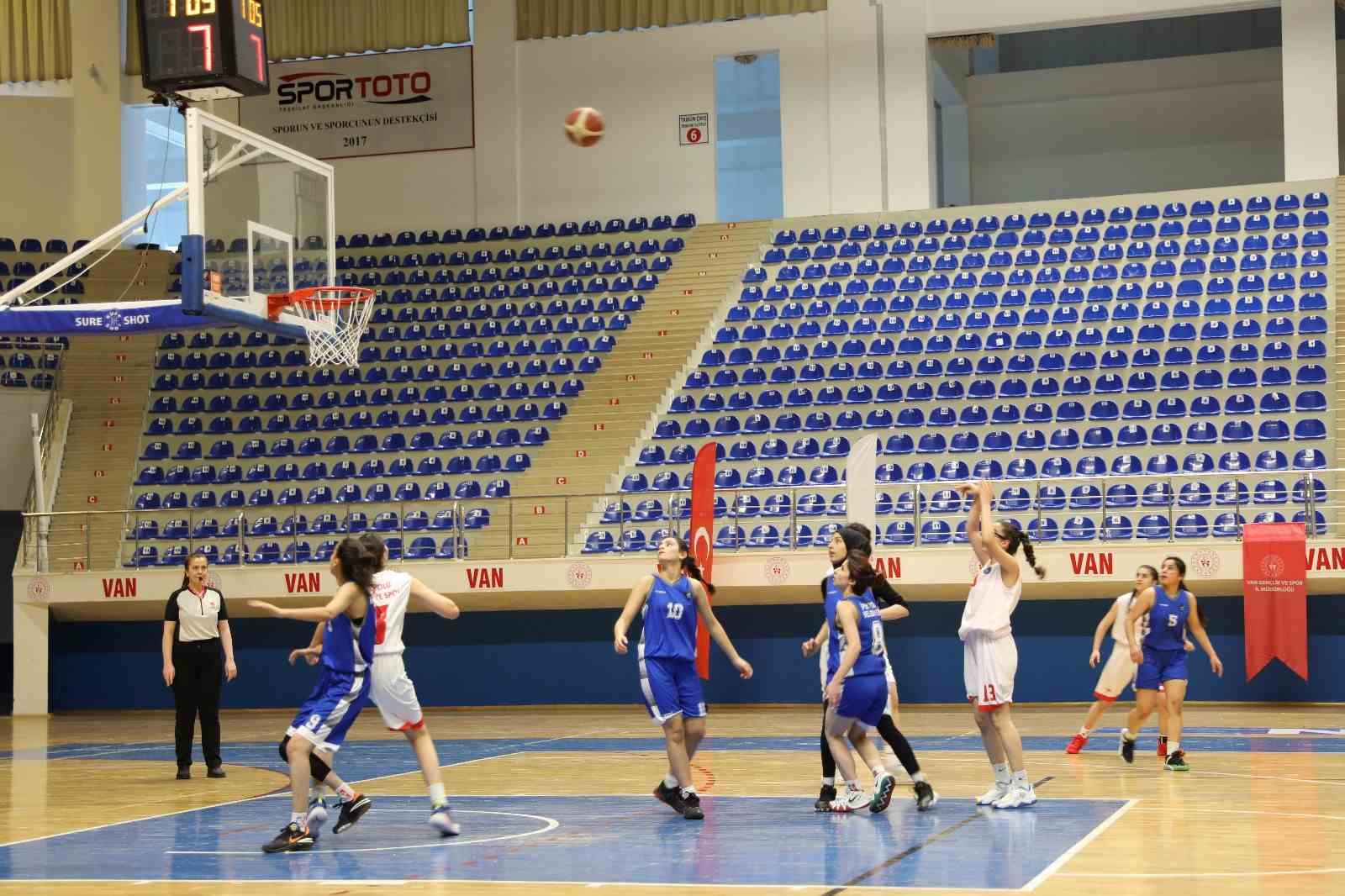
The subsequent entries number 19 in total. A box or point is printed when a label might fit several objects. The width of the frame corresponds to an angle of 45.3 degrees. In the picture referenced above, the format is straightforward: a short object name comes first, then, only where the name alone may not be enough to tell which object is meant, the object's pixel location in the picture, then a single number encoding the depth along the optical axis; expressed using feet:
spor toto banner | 109.19
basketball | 69.56
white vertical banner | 61.26
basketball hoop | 60.54
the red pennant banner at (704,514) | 65.72
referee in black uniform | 48.44
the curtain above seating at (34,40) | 110.32
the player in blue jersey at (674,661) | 34.86
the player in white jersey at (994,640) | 34.65
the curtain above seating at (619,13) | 104.42
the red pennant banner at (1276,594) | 65.26
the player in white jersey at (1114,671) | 49.32
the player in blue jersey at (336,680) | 31.35
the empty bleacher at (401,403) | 82.99
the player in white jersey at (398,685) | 32.58
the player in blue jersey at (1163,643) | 45.75
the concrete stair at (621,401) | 78.54
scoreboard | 54.60
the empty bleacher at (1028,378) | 72.59
